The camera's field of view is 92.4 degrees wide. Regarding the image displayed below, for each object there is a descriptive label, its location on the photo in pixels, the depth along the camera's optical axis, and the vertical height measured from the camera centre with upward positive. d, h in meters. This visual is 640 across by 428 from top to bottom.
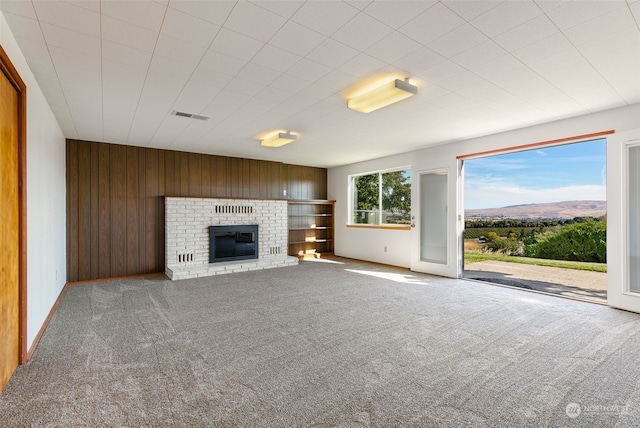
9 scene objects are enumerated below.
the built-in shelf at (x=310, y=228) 7.90 -0.43
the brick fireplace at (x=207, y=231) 5.87 -0.40
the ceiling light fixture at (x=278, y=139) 4.84 +1.19
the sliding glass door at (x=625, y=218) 3.52 -0.09
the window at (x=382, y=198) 6.75 +0.31
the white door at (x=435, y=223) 5.44 -0.24
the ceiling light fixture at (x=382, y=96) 2.89 +1.16
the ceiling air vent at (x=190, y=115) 3.90 +1.27
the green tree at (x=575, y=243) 7.10 -0.81
